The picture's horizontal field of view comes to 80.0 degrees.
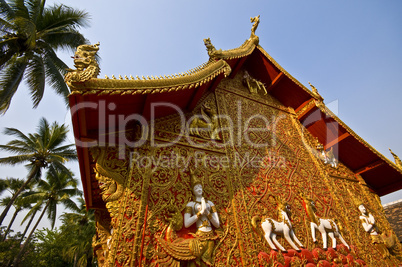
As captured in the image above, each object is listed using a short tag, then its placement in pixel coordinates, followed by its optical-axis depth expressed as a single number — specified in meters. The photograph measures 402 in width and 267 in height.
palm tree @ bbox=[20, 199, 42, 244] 17.38
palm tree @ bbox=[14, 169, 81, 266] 17.00
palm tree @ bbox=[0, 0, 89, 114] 6.63
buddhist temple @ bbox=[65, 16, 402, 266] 2.85
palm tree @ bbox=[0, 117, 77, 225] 12.36
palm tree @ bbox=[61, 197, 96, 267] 14.25
